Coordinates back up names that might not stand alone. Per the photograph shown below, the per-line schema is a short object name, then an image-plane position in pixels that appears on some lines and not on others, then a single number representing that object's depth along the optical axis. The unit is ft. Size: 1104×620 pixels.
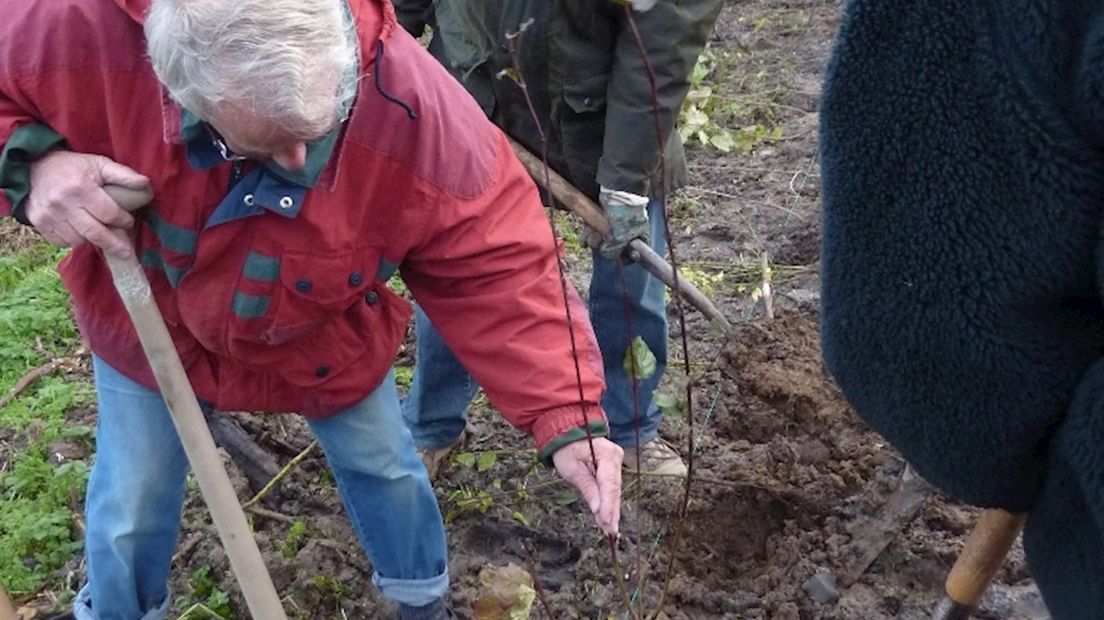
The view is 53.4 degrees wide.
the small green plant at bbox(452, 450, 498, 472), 10.43
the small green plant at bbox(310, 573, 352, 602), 9.06
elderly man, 5.15
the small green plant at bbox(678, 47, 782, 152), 16.96
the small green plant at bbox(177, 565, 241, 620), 9.03
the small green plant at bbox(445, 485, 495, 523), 10.16
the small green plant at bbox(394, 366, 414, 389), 11.93
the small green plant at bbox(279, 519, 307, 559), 9.52
